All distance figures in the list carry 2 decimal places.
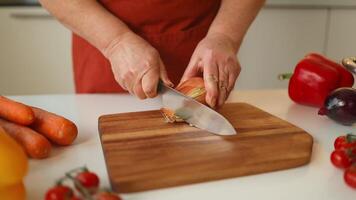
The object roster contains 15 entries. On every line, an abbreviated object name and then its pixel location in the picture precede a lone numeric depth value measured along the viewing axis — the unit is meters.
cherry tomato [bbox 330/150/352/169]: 0.63
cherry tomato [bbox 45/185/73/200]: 0.47
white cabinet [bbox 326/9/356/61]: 1.84
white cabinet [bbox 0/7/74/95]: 1.65
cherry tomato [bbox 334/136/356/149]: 0.64
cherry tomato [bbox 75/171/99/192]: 0.50
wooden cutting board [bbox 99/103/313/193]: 0.58
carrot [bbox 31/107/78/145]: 0.68
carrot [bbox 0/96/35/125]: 0.66
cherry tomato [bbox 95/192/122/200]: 0.47
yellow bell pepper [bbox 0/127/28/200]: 0.49
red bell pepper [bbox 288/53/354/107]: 0.95
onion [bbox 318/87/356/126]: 0.80
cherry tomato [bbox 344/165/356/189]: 0.58
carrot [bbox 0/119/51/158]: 0.64
